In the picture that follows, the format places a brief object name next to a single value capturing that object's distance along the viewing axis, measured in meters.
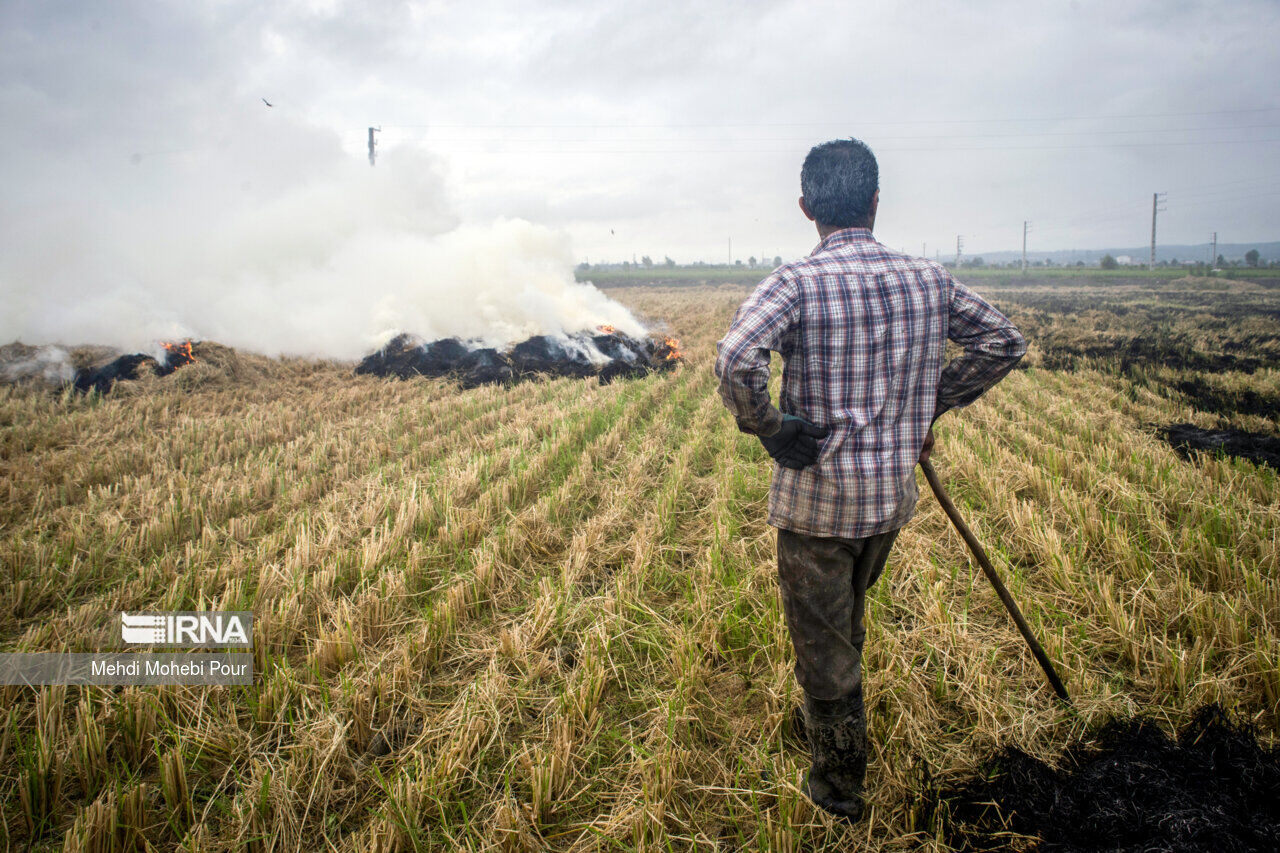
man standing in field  1.95
